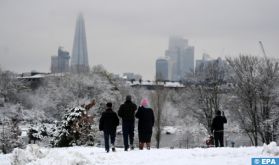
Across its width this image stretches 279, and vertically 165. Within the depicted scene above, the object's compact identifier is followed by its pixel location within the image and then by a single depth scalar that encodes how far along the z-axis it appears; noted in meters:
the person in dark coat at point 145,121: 18.53
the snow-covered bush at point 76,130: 28.16
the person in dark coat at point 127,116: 18.05
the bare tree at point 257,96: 45.66
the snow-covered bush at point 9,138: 33.62
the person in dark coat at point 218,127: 22.31
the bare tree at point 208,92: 53.72
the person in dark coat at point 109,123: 18.08
